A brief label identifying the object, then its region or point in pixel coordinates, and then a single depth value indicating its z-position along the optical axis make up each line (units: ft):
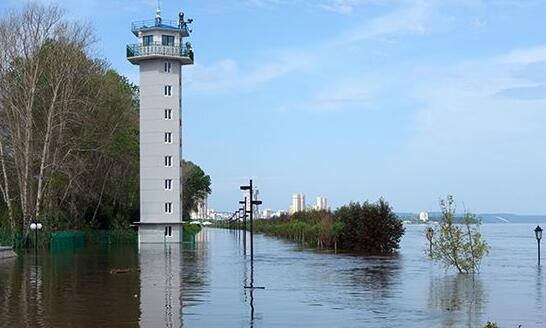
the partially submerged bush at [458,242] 85.71
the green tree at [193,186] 312.71
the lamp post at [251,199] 95.03
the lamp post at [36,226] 120.69
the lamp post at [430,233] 97.72
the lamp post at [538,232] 106.48
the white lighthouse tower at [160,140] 194.90
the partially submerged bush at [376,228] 147.64
